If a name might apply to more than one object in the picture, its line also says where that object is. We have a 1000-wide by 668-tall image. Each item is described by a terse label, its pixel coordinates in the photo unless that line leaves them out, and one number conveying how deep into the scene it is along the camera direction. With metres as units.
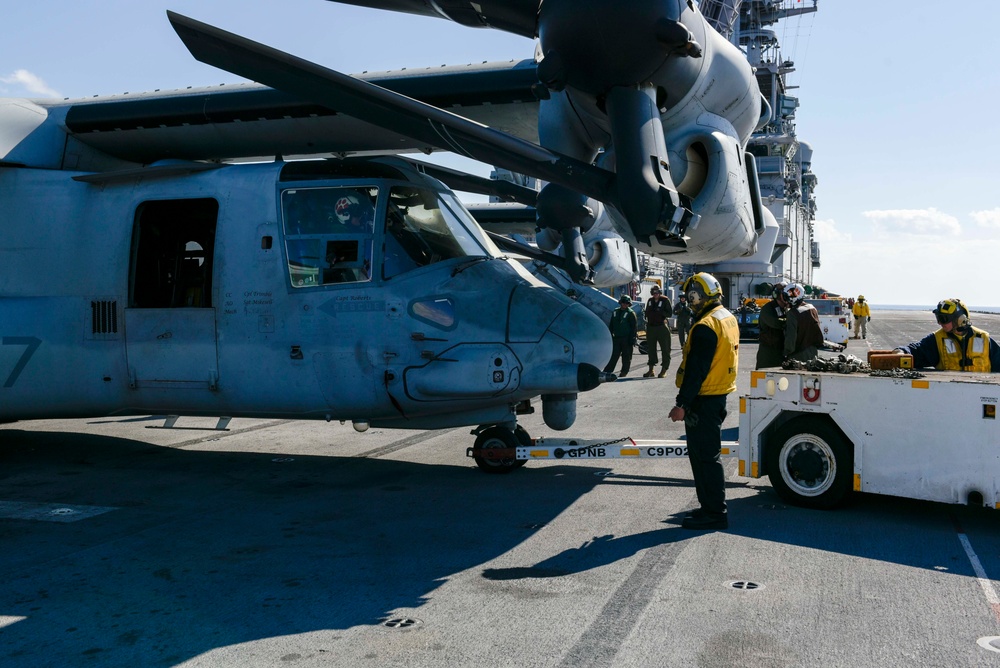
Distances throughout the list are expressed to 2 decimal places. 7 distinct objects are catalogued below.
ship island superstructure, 55.53
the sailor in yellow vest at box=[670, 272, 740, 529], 5.89
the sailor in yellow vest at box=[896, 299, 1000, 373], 7.04
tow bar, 7.00
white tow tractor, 5.68
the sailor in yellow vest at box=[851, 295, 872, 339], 34.28
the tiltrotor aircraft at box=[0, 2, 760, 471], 6.55
